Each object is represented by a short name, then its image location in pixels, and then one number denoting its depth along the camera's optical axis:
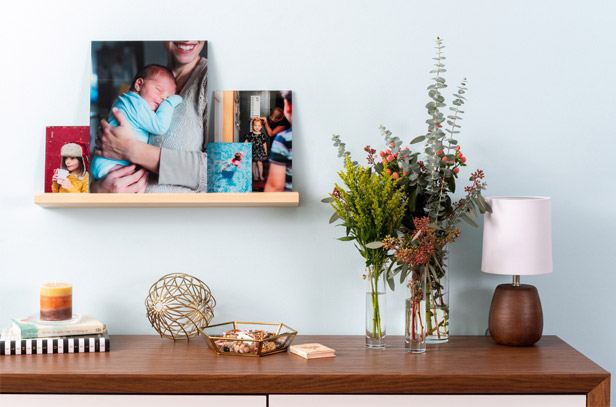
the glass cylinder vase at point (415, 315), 1.77
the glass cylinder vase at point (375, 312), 1.82
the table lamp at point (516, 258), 1.79
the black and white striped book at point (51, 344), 1.74
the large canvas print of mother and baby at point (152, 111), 1.97
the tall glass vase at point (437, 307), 1.86
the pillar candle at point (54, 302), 1.82
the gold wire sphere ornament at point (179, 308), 1.88
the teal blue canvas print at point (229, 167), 1.99
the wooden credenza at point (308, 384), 1.56
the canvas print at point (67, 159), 1.98
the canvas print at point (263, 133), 2.01
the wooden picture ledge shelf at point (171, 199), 1.86
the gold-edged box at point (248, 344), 1.73
